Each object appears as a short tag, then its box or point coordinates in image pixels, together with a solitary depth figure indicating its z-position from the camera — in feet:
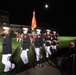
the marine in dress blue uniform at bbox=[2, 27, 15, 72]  11.93
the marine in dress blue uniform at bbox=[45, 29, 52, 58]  17.80
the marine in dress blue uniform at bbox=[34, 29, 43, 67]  15.53
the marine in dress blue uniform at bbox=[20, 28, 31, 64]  14.55
